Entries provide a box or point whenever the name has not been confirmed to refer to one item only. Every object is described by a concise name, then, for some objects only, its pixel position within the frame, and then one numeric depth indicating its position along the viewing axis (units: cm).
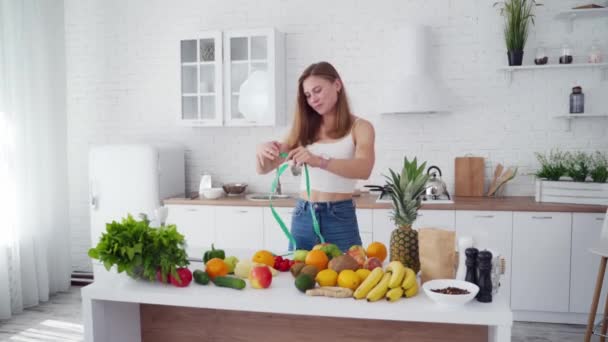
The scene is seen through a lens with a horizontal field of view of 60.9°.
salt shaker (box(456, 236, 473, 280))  176
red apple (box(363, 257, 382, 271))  184
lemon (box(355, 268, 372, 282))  173
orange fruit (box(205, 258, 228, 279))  187
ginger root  168
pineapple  188
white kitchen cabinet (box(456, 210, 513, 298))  378
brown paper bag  180
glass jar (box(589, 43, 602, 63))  402
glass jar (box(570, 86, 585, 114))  405
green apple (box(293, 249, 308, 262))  201
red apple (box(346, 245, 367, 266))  189
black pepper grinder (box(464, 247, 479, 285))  168
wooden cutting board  425
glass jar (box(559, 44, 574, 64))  405
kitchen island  158
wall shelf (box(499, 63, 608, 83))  402
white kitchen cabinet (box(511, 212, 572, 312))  371
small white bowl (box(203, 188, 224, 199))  435
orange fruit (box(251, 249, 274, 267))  198
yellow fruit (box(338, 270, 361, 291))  170
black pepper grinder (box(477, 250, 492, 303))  163
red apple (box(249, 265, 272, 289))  176
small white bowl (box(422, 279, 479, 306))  156
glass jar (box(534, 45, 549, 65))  410
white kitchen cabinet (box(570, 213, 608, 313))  367
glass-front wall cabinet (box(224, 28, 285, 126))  430
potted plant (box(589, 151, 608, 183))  376
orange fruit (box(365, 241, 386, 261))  208
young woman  235
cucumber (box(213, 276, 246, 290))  176
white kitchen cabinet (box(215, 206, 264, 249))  418
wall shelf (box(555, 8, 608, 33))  395
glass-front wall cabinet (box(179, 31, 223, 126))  438
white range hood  412
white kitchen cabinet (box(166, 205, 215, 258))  428
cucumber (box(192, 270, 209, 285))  184
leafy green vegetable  177
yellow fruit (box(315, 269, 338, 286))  175
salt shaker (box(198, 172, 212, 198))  455
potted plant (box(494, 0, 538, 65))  407
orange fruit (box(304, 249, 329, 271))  186
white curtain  411
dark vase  411
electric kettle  411
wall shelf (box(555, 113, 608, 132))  404
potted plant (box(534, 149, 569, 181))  391
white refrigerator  432
